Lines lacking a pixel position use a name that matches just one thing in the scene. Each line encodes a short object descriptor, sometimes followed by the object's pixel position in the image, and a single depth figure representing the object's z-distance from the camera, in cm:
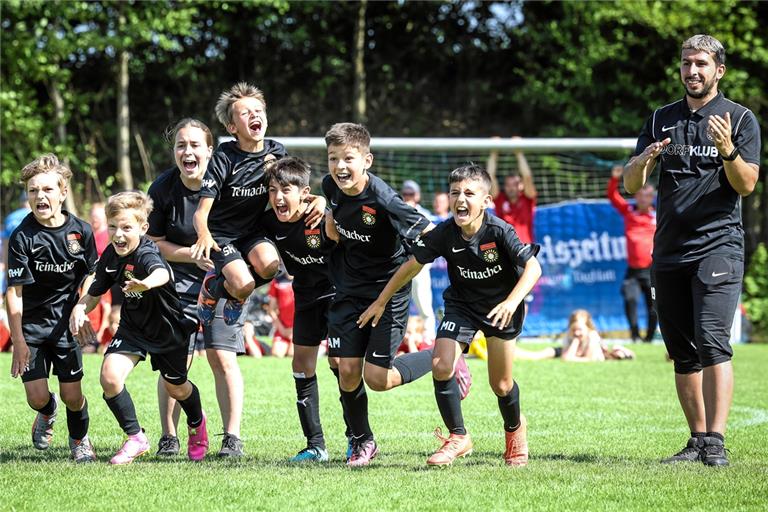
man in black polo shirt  1227
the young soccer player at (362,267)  1249
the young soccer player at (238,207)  1321
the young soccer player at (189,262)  1345
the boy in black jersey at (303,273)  1314
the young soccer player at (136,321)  1260
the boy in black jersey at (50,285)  1291
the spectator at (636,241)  3072
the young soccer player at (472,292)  1214
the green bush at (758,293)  3822
